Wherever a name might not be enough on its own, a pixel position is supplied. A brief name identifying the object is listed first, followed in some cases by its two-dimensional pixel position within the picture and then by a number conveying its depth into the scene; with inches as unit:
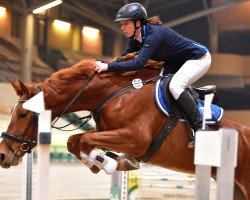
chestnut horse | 336.4
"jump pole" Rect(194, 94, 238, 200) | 190.9
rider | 337.5
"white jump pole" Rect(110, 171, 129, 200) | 446.1
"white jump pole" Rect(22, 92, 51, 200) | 227.4
